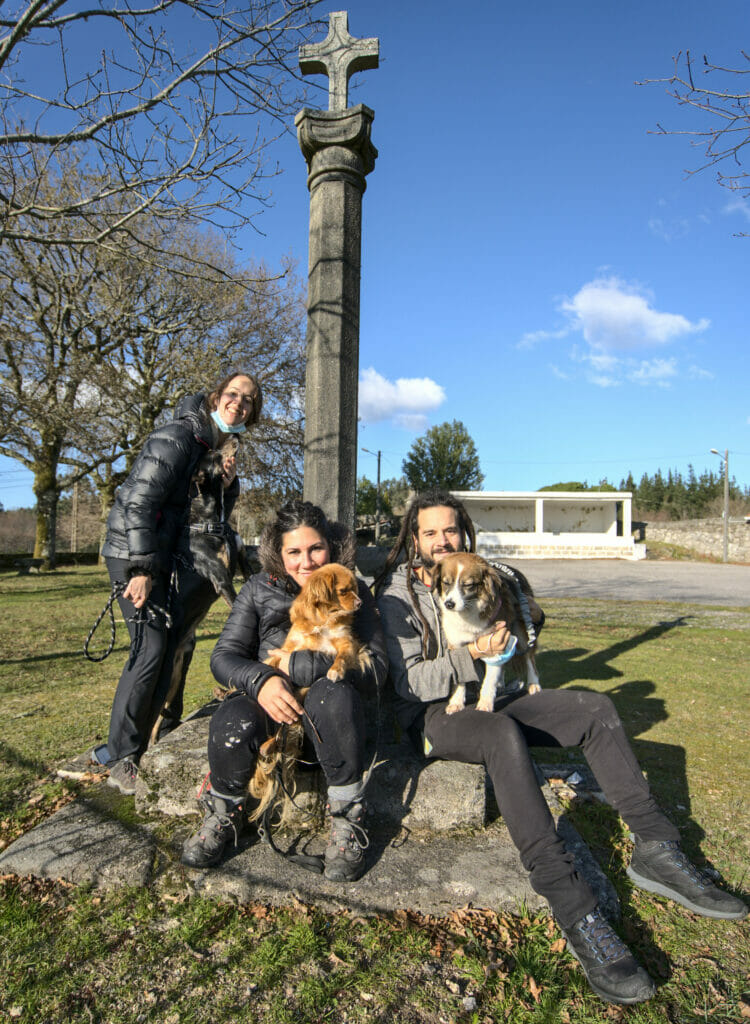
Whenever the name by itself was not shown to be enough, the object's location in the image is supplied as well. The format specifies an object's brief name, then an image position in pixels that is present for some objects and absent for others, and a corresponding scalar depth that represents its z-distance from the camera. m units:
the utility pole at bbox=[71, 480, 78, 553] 33.00
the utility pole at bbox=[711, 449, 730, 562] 34.19
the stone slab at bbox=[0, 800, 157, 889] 2.40
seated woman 2.42
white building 33.97
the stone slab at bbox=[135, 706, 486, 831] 2.72
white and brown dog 2.93
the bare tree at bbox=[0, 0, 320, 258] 4.39
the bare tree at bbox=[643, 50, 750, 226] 3.68
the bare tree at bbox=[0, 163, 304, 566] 16.72
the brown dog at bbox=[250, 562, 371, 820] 2.60
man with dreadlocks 2.07
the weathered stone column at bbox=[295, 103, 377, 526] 4.25
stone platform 2.32
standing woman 3.04
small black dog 3.29
